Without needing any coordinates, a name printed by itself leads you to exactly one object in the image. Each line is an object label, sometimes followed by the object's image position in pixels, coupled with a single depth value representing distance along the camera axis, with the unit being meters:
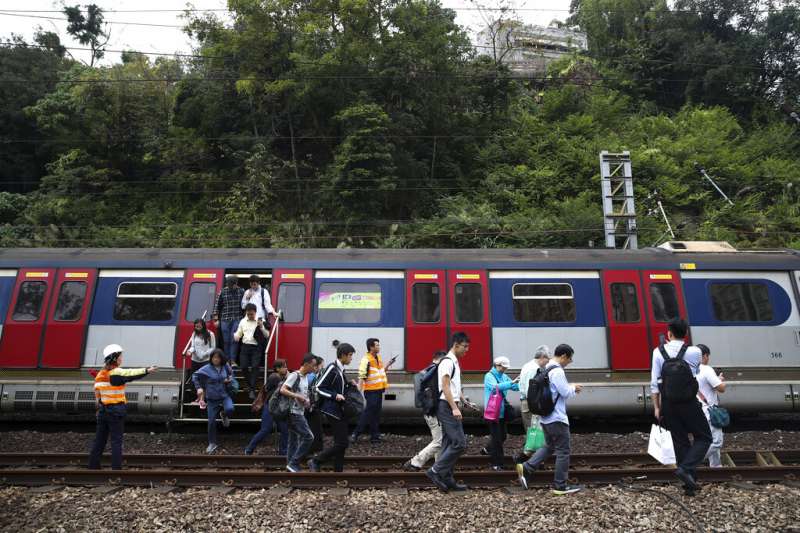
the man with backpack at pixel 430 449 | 8.44
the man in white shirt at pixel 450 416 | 7.30
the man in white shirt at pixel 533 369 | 8.29
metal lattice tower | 17.36
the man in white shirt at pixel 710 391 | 8.03
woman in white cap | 8.54
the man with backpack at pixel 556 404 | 7.15
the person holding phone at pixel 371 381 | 10.48
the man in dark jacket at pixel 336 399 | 8.07
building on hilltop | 37.38
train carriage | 12.09
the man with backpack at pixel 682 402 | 6.95
